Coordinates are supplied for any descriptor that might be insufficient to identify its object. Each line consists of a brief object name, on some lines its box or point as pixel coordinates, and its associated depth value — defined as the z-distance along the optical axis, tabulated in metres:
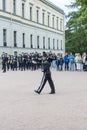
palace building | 31.00
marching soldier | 10.08
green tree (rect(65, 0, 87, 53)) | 47.47
